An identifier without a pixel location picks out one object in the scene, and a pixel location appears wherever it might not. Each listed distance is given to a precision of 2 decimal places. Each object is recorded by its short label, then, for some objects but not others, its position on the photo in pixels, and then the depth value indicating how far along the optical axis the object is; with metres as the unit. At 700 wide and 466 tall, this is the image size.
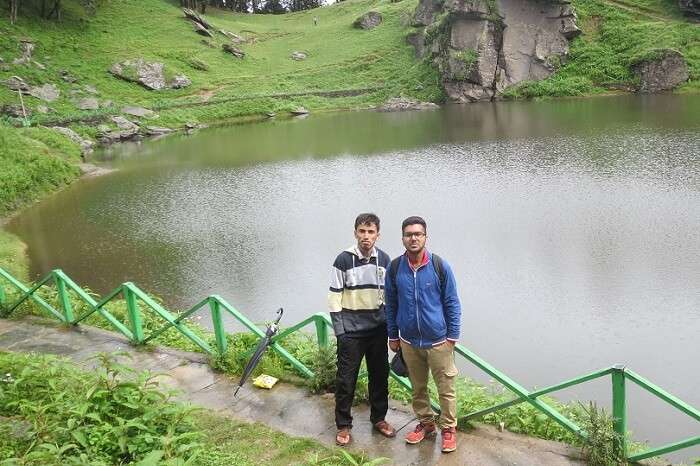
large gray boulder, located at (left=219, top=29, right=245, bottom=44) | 71.81
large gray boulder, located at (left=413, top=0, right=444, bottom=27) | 66.94
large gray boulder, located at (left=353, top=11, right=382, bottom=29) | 72.81
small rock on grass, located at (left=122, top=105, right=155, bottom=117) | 50.06
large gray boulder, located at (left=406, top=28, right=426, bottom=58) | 63.87
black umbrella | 7.47
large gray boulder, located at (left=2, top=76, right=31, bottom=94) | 47.84
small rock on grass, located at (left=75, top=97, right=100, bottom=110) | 49.69
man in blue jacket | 5.76
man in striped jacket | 6.11
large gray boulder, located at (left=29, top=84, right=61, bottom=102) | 48.75
